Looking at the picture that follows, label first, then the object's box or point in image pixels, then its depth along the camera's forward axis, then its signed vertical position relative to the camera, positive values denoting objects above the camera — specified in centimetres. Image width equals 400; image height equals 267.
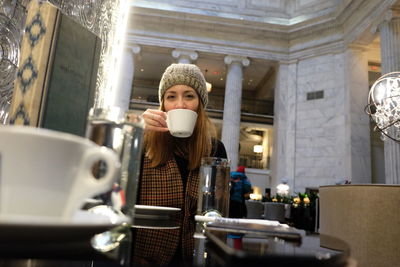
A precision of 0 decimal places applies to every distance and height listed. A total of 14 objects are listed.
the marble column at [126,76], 1337 +462
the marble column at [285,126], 1256 +287
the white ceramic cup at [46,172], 35 +1
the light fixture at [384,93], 679 +243
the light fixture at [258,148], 1876 +272
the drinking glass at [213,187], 100 +1
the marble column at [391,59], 855 +421
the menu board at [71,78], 81 +29
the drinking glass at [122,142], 52 +7
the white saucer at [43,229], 31 -5
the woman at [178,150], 144 +20
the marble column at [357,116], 1074 +299
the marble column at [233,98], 1357 +412
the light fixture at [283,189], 1177 +26
